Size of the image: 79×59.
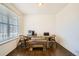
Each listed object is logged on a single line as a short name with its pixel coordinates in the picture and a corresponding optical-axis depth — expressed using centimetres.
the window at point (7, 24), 214
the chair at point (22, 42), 332
